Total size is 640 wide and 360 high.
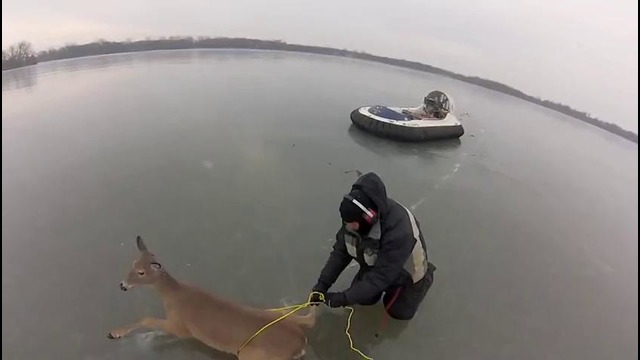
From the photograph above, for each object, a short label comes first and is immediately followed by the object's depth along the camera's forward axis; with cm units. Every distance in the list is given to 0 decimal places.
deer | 353
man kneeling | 363
